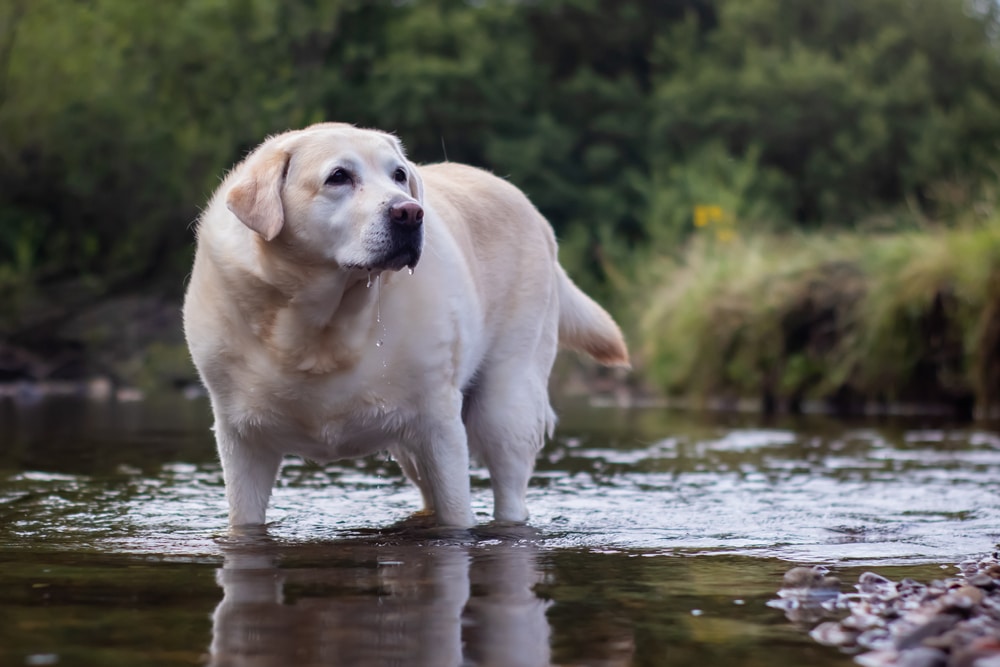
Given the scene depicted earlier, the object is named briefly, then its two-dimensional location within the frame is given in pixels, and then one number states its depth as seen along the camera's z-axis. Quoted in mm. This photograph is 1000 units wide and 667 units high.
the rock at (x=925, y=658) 5094
